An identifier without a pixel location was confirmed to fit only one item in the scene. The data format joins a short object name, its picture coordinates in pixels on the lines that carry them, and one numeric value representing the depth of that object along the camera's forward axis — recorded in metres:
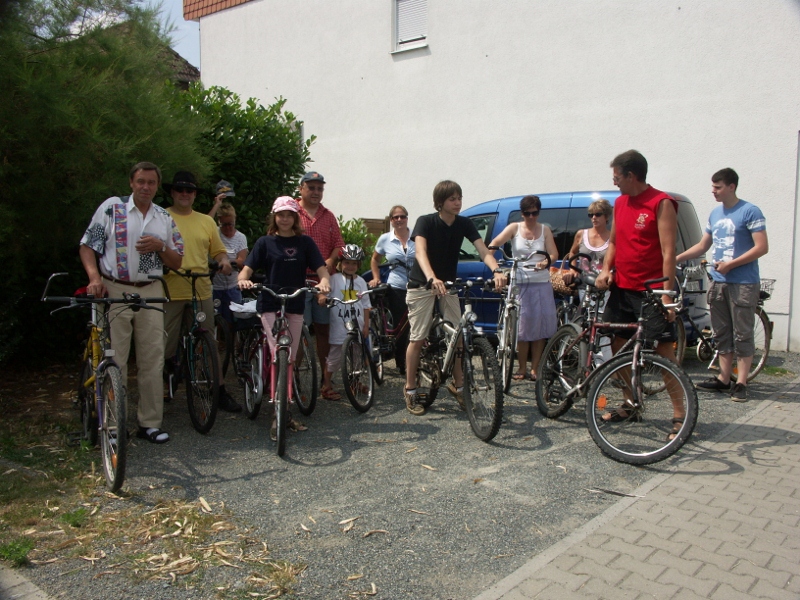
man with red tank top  5.01
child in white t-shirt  6.46
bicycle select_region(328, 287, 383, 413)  6.00
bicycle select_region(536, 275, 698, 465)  4.65
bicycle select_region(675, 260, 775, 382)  7.41
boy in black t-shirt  5.73
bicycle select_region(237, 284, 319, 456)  4.95
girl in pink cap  5.43
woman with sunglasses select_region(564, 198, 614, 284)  6.86
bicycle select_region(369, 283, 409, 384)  6.77
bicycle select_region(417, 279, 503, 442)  5.09
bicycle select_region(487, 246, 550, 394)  6.27
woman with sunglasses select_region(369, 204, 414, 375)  7.22
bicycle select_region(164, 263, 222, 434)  5.34
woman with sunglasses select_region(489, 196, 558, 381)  6.76
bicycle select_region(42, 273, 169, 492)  4.23
